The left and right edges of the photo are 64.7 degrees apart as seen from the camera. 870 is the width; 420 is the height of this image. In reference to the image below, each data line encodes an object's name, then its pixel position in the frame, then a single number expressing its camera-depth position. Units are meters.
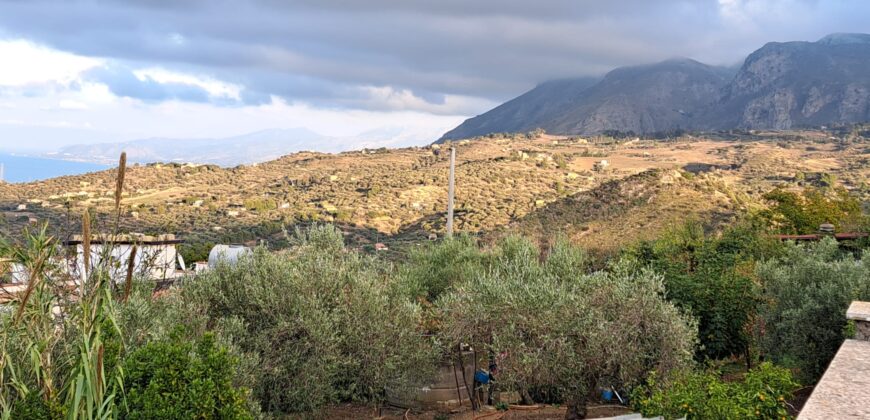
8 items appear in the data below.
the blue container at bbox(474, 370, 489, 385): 12.04
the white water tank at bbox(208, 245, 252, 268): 11.03
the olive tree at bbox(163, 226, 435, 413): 9.64
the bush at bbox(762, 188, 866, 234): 30.62
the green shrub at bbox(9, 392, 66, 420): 5.41
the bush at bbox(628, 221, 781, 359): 12.73
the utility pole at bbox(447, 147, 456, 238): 19.79
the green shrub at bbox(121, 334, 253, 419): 6.16
